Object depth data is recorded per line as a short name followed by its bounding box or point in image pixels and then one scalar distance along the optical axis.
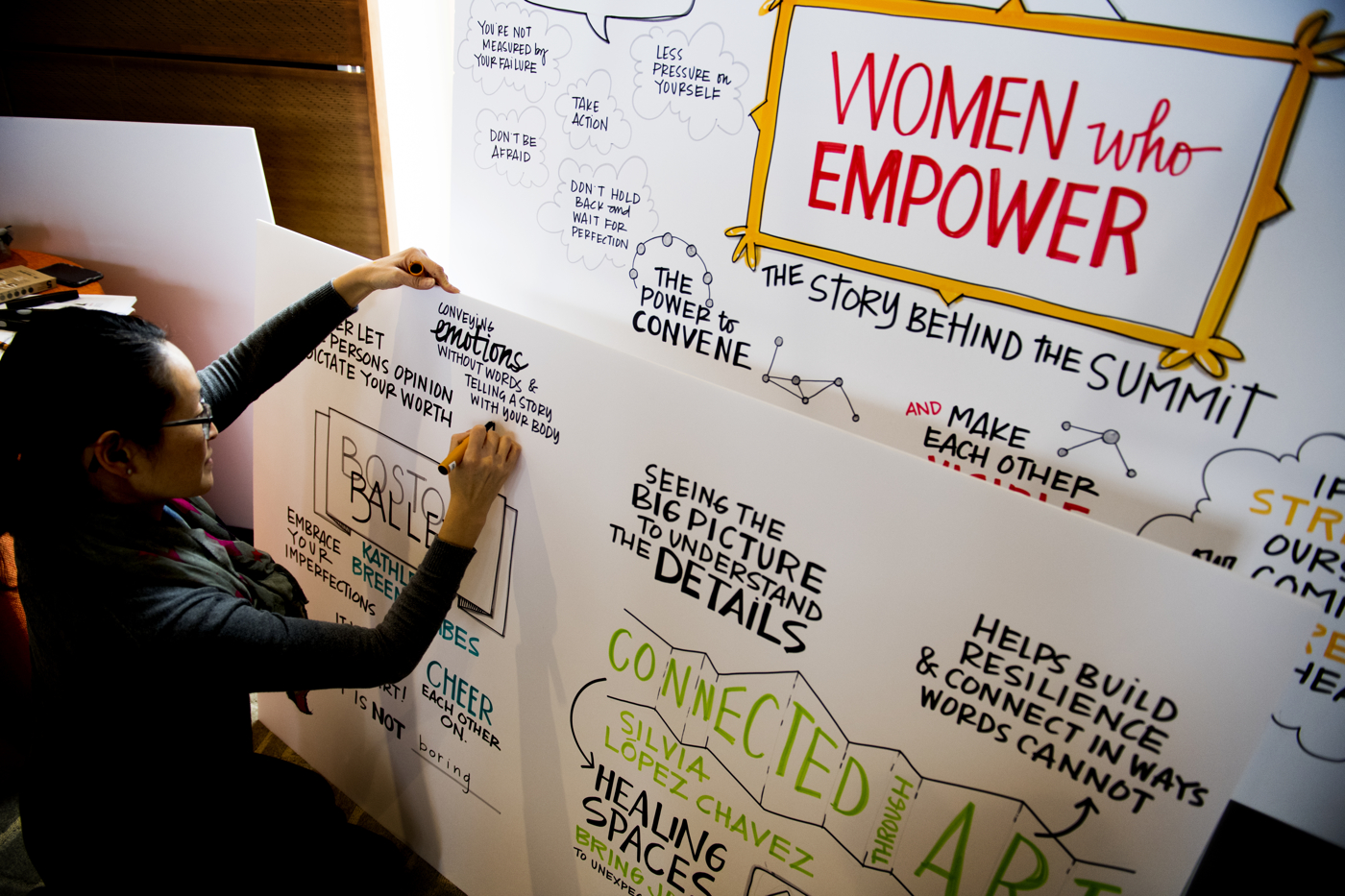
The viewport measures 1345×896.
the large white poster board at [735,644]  0.79
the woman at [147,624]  0.92
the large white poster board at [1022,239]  0.79
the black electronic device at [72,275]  2.01
